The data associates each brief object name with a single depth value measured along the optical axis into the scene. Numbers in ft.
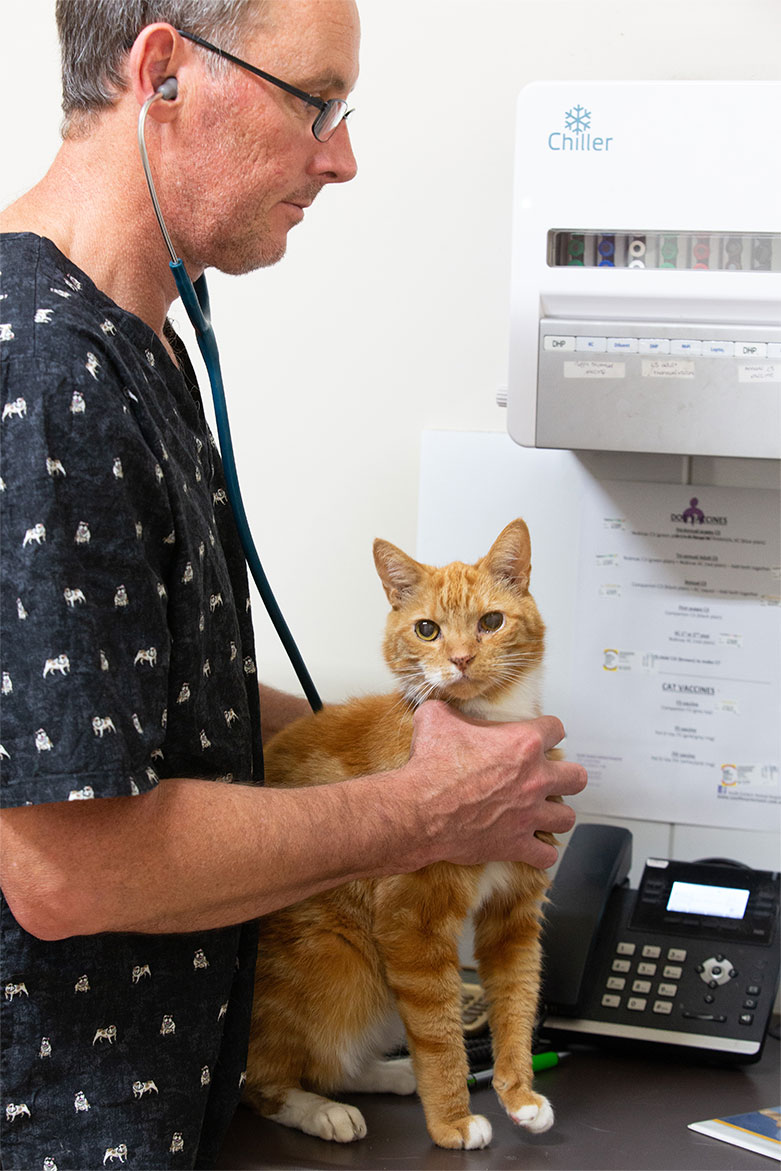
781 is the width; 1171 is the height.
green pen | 3.91
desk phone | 3.96
